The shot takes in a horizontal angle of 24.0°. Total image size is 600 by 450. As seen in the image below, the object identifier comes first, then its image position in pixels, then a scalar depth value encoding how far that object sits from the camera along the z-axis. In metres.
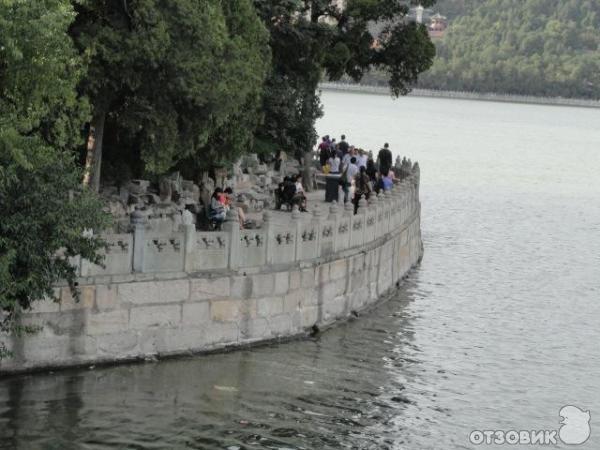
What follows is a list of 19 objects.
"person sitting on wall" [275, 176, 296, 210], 37.53
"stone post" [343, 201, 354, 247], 31.34
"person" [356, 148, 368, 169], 44.62
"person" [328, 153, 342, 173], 46.00
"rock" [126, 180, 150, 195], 34.41
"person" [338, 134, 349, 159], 49.94
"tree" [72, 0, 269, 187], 27.97
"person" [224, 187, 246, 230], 30.74
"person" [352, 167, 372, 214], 38.19
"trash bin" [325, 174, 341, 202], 41.16
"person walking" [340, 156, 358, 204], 40.78
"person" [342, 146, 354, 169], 45.46
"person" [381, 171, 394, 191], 42.59
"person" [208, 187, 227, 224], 31.17
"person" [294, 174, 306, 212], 37.38
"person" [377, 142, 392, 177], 45.88
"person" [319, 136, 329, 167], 51.12
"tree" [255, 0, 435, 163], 44.69
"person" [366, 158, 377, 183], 43.73
